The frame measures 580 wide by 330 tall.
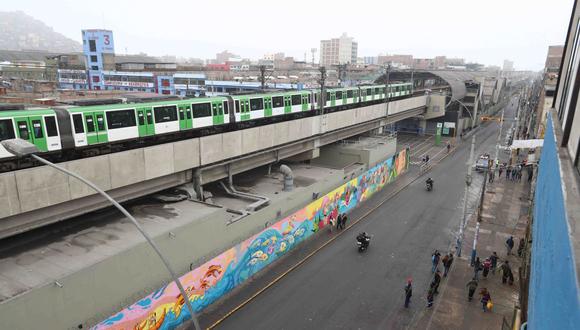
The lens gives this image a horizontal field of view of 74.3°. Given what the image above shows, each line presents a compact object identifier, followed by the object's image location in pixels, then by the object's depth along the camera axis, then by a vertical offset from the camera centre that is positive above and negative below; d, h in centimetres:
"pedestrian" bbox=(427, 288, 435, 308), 1652 -965
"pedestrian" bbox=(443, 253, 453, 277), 1925 -957
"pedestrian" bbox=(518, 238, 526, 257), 2144 -977
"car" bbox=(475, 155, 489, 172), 4008 -978
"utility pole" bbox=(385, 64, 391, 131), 4384 -340
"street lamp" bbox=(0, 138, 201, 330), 654 -149
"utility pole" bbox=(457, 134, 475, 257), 2016 -863
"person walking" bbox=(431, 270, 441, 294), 1736 -946
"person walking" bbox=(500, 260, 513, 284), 1828 -947
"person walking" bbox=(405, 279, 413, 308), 1648 -944
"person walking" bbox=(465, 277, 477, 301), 1691 -946
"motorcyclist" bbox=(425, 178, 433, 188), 3359 -982
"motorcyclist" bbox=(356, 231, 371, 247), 2195 -968
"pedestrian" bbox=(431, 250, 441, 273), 1939 -944
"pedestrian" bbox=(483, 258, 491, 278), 1881 -952
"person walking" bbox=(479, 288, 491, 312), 1619 -942
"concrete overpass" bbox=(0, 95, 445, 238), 1350 -492
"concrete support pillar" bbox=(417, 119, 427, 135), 6141 -926
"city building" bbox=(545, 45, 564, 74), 10906 +437
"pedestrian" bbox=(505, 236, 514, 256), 2147 -956
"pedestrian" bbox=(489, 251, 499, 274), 1952 -956
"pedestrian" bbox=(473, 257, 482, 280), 1875 -956
